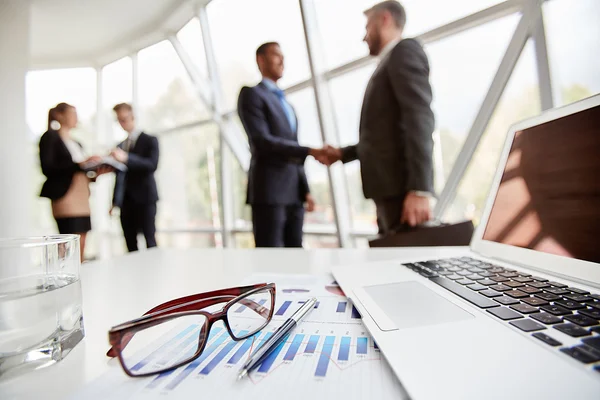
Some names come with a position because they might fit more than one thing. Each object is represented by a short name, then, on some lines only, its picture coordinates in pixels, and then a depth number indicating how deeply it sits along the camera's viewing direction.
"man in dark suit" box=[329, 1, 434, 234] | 1.24
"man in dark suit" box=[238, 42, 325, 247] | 1.72
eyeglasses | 0.28
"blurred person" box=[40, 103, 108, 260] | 2.21
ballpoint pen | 0.27
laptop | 0.22
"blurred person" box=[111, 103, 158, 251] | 2.53
